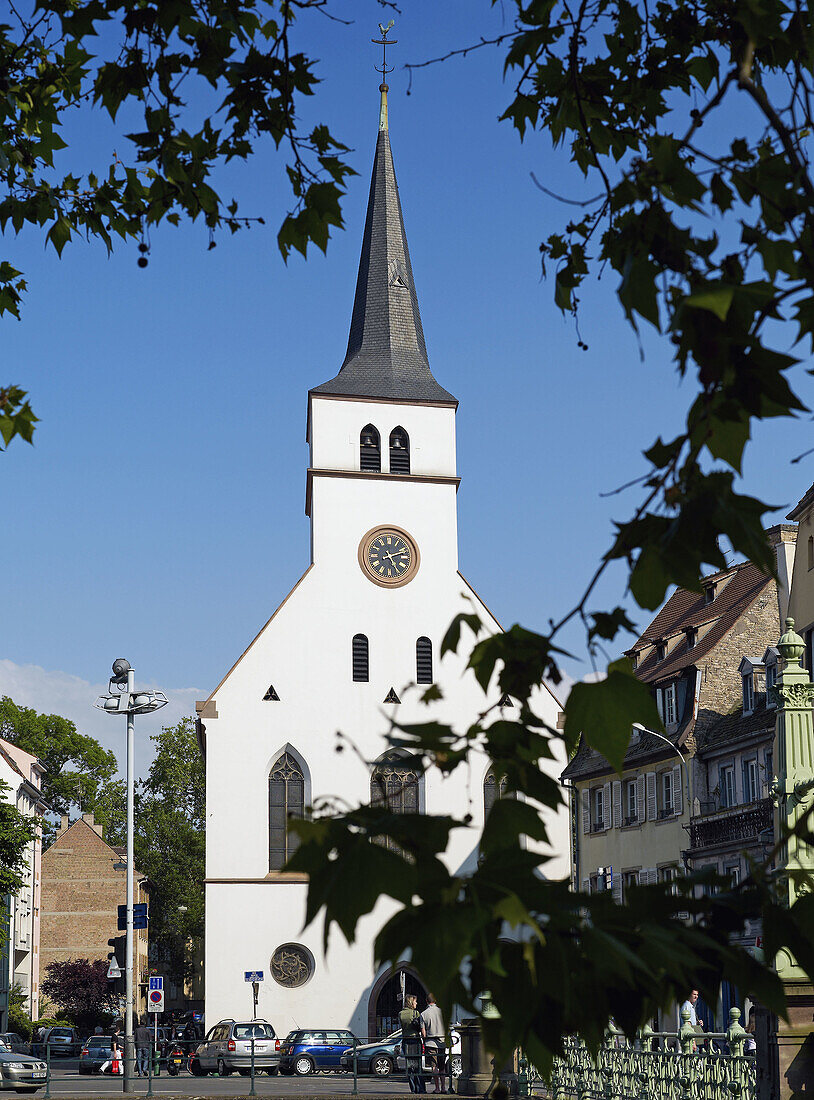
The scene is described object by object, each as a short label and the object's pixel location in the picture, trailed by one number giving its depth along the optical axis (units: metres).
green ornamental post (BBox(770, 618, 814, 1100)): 8.59
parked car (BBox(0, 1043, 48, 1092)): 26.06
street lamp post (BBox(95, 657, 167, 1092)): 27.58
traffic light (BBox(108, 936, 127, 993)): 25.52
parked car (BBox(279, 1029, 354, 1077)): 34.78
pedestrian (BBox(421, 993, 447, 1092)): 18.53
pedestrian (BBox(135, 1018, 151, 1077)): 27.06
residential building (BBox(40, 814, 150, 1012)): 74.94
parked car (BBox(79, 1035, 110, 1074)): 36.62
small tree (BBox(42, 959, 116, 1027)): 67.88
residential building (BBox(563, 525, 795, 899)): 36.53
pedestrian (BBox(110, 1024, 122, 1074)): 34.78
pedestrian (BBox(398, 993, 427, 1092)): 21.62
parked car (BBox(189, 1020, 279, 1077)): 35.22
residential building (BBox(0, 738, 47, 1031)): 60.81
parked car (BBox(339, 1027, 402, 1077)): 32.16
